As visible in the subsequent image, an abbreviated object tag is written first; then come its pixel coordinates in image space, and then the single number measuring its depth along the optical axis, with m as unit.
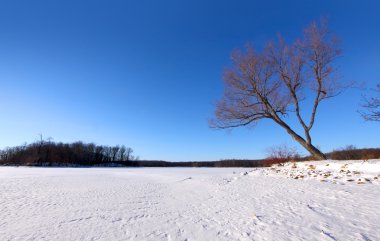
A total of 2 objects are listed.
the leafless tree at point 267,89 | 14.03
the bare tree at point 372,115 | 9.68
